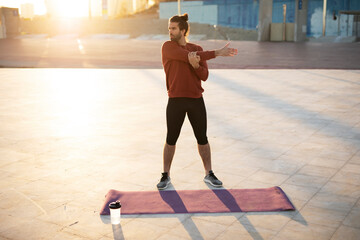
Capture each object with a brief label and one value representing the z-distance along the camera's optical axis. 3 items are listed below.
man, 4.93
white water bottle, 4.27
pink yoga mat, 4.70
